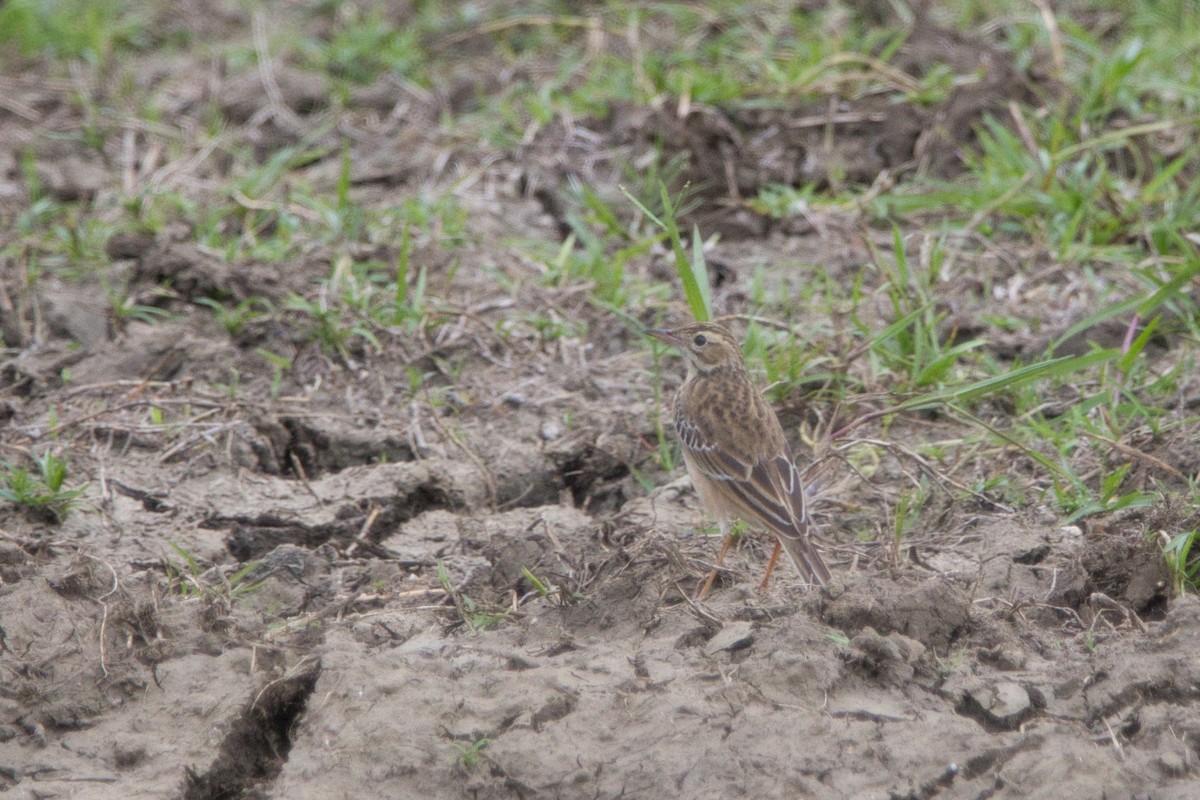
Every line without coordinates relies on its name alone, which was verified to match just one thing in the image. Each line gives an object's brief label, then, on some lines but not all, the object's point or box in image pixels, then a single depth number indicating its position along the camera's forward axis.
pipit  9.23
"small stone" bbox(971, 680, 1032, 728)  7.34
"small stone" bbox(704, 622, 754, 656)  7.96
